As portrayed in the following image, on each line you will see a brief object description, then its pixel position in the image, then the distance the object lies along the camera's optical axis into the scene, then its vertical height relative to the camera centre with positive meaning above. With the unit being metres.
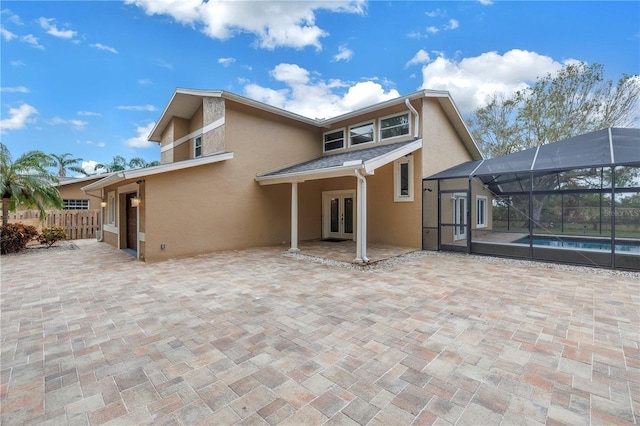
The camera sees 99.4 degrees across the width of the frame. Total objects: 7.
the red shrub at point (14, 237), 10.10 -1.01
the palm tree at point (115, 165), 28.56 +4.80
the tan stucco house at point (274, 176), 8.84 +1.20
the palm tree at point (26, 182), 10.23 +1.10
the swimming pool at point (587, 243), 7.76 -1.13
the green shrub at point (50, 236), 11.60 -1.09
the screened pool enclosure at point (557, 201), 7.65 +0.28
